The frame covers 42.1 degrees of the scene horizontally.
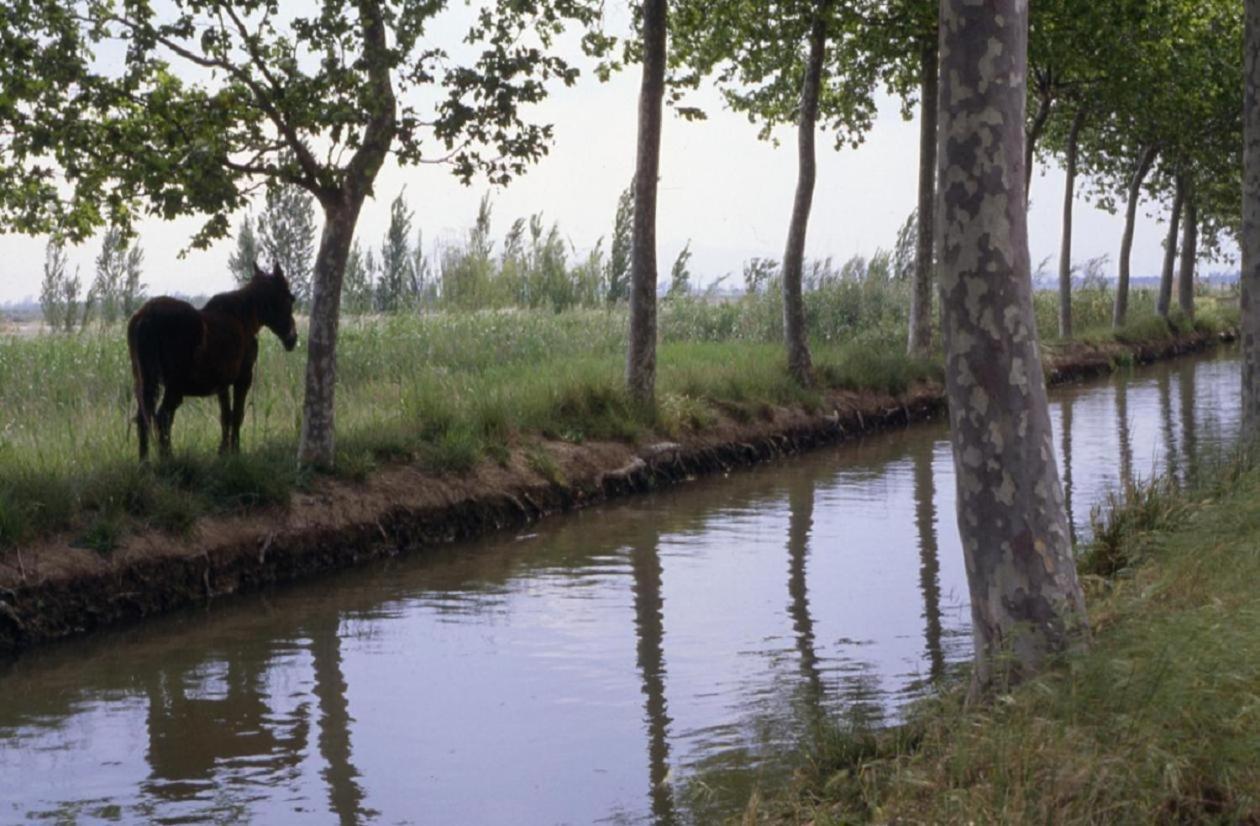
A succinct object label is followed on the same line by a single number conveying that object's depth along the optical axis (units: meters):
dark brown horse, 13.75
